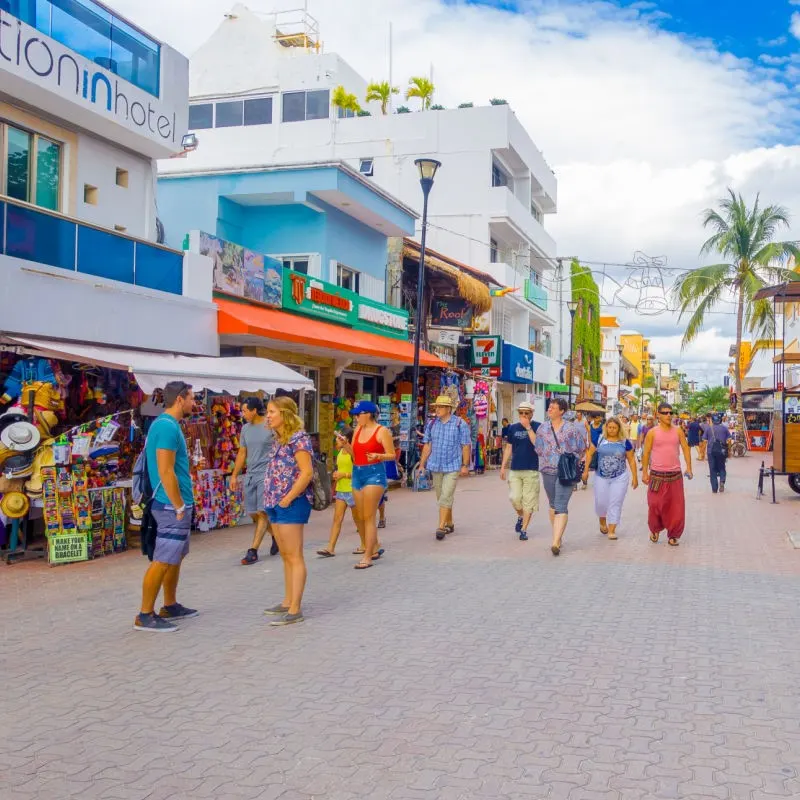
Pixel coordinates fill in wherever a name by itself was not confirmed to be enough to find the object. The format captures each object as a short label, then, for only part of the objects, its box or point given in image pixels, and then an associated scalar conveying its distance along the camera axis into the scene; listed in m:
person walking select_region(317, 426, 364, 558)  9.77
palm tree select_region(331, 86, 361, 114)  32.09
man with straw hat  11.23
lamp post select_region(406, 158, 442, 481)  16.92
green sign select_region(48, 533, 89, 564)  9.25
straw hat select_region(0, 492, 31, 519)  9.12
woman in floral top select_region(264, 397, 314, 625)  6.65
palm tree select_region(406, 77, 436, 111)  34.19
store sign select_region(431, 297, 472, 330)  24.64
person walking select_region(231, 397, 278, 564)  9.67
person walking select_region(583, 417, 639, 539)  11.26
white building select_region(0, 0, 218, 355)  10.16
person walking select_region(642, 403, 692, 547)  10.96
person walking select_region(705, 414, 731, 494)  18.94
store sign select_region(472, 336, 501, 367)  25.39
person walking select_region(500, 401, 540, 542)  11.05
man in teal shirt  6.30
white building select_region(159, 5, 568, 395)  33.16
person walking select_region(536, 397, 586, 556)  10.29
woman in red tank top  8.91
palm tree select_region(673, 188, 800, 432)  32.78
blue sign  29.88
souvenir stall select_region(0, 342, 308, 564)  9.26
